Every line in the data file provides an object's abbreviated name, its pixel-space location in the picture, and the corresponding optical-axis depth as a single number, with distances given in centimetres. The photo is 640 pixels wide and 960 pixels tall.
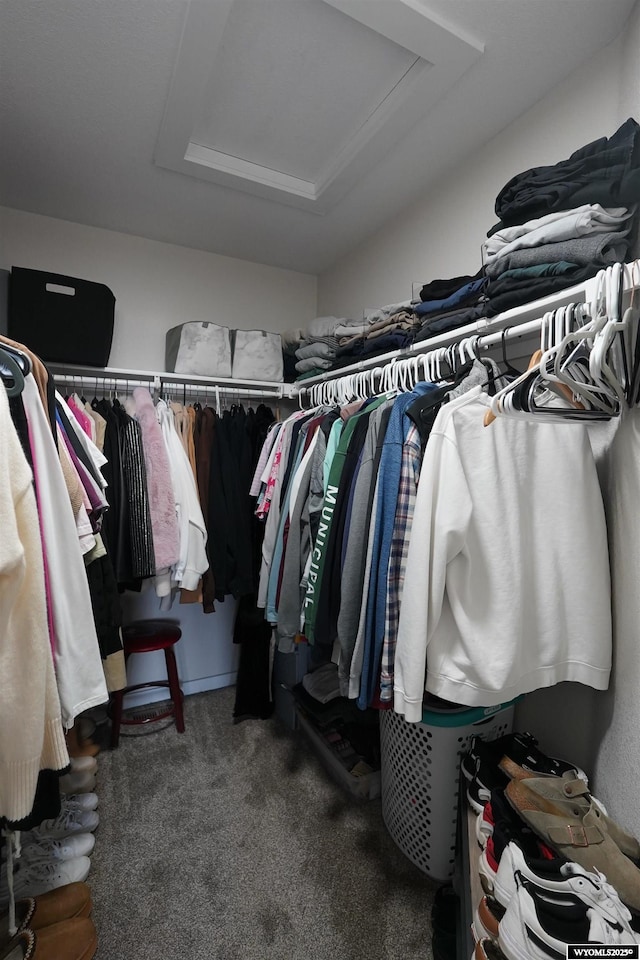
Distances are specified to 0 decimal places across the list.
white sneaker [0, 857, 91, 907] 127
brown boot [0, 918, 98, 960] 106
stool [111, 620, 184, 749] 203
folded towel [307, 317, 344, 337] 213
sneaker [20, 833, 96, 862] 138
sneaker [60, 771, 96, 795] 169
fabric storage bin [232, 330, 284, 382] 227
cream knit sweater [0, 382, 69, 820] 73
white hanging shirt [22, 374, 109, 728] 89
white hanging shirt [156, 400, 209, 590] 184
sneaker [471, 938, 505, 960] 78
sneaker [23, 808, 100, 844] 149
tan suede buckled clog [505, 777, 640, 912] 80
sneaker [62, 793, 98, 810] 160
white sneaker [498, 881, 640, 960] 69
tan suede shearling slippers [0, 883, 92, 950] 116
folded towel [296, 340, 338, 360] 208
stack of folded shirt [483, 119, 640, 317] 98
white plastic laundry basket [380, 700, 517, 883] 126
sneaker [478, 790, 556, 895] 89
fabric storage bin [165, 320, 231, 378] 214
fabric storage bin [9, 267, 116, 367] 179
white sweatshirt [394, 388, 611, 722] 96
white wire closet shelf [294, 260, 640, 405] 98
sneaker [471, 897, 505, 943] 82
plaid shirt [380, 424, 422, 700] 106
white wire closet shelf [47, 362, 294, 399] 200
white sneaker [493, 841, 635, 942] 73
